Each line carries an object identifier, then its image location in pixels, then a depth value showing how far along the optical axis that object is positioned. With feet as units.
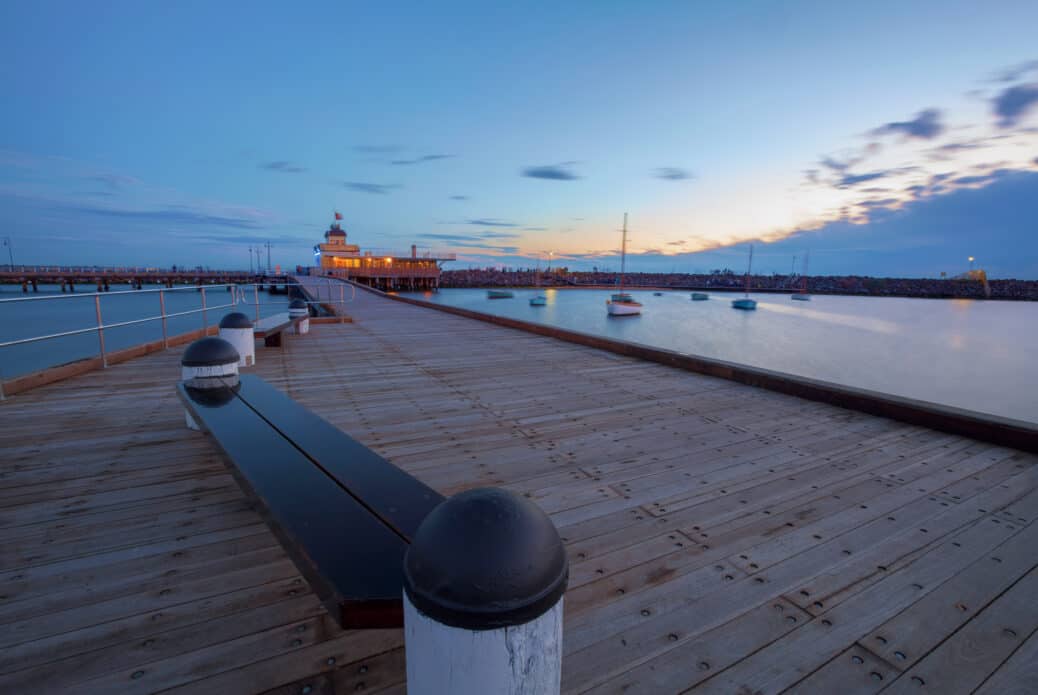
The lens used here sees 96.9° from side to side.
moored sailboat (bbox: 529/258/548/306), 236.43
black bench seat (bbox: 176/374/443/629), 4.25
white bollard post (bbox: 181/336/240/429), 11.94
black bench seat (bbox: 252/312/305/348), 23.32
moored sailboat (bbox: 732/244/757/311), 243.60
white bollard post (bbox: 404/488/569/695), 3.00
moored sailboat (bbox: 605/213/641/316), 183.73
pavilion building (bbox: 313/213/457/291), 210.59
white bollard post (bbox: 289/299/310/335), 30.60
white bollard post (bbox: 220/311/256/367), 19.06
